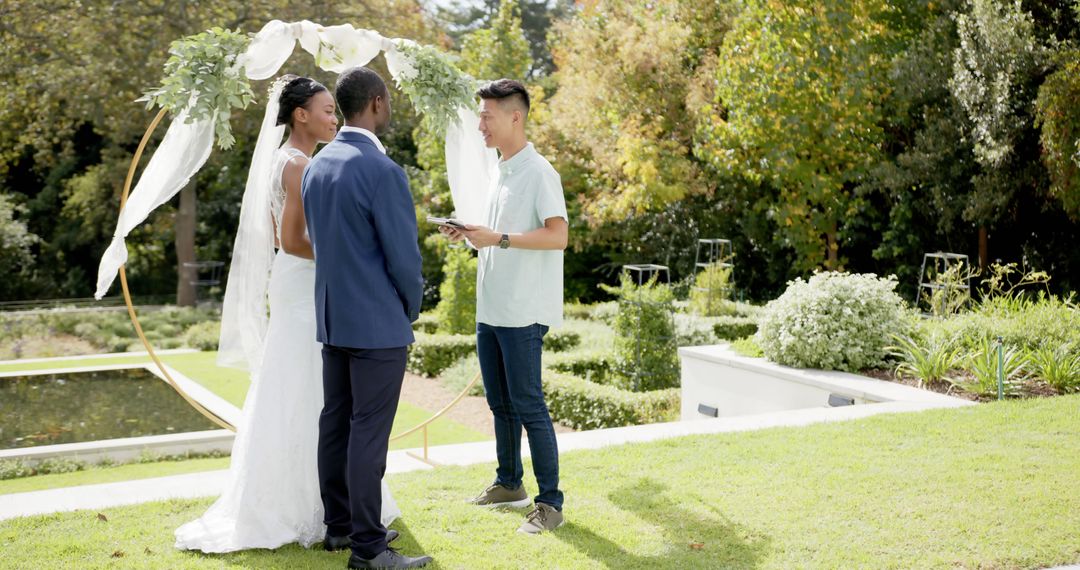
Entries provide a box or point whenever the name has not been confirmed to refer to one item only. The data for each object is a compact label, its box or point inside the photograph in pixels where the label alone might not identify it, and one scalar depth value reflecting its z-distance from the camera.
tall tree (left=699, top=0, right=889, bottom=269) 14.33
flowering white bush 7.80
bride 3.89
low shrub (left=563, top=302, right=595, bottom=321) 16.16
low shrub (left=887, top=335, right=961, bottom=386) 7.43
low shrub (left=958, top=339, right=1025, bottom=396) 7.12
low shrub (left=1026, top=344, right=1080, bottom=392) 7.21
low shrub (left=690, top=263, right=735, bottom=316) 14.67
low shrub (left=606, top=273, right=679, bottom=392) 9.34
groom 3.48
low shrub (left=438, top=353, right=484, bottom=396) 10.32
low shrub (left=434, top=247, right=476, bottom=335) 12.99
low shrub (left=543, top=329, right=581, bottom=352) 12.69
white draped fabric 4.43
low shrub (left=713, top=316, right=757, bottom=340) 12.55
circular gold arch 4.62
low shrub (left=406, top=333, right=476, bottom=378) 11.72
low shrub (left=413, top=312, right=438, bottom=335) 14.23
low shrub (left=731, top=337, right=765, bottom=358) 8.48
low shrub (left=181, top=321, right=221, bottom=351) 14.19
